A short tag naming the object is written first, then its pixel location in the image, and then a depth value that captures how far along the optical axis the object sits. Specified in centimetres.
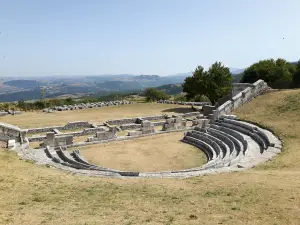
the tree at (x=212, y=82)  4109
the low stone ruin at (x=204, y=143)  1600
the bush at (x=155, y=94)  6454
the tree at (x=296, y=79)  3928
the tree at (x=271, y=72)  4197
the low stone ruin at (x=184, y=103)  4850
